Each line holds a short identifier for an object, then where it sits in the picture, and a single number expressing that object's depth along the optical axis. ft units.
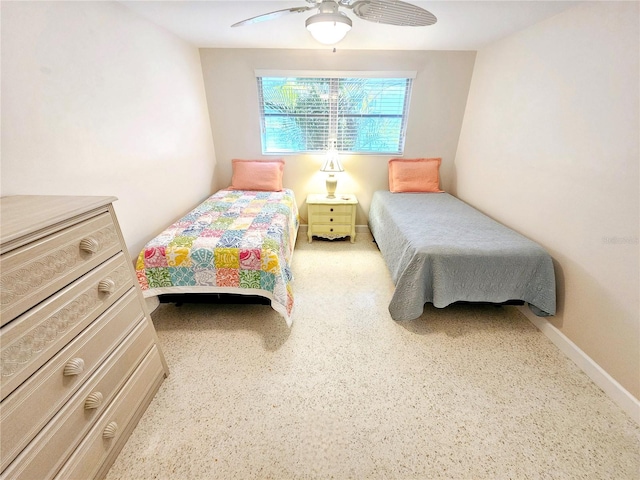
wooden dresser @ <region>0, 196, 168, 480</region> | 2.26
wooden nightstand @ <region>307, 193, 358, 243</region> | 9.31
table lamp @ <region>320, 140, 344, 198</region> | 9.29
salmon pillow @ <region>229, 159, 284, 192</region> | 9.53
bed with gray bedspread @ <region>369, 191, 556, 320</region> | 5.32
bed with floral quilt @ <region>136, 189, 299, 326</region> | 5.32
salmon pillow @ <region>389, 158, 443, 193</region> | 9.62
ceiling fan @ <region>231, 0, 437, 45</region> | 3.92
